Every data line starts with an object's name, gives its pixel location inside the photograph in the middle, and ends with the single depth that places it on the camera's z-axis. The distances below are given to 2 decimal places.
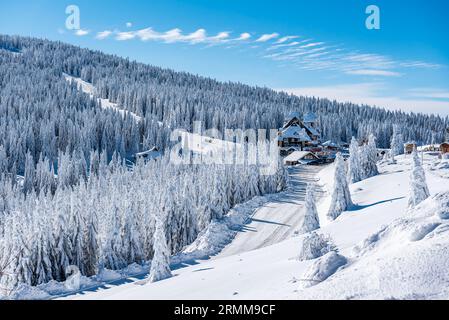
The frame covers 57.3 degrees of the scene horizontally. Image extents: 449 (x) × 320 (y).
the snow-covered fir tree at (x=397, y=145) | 94.88
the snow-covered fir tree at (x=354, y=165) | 63.50
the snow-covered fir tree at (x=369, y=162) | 64.94
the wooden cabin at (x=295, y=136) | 117.81
